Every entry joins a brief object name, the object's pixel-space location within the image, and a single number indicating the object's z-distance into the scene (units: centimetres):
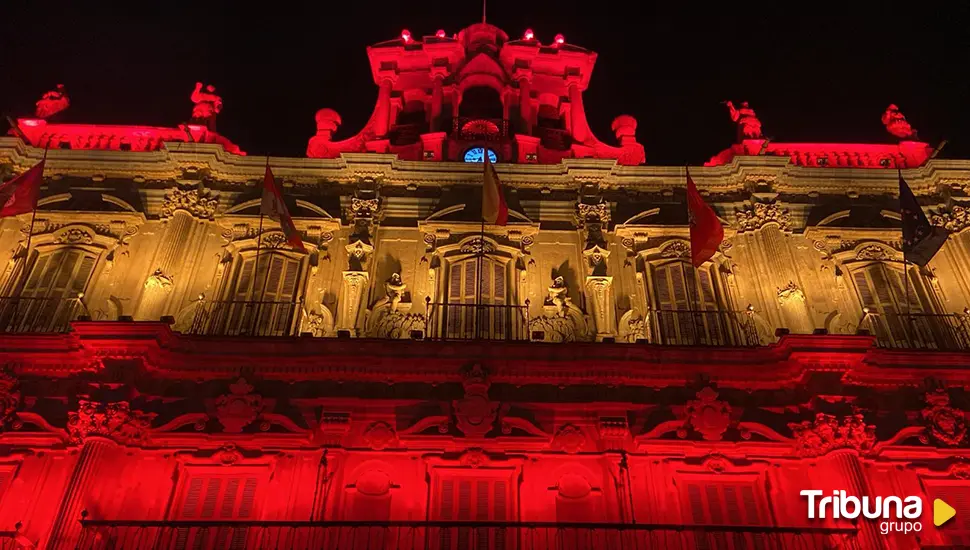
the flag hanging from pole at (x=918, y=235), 1608
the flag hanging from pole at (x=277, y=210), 1648
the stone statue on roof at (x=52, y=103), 2017
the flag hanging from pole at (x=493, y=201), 1684
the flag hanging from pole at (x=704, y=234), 1645
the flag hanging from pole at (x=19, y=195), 1650
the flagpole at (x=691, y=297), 1676
